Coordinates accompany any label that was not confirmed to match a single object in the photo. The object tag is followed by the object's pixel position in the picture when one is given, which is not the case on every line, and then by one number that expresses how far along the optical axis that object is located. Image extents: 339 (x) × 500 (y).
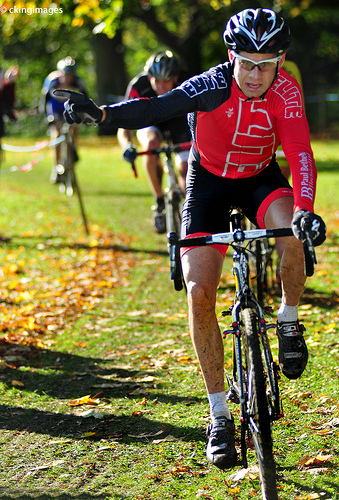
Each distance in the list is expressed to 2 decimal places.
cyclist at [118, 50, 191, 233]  14.50
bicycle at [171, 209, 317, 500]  6.53
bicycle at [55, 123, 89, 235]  20.87
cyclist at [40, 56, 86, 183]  27.52
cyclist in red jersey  7.51
